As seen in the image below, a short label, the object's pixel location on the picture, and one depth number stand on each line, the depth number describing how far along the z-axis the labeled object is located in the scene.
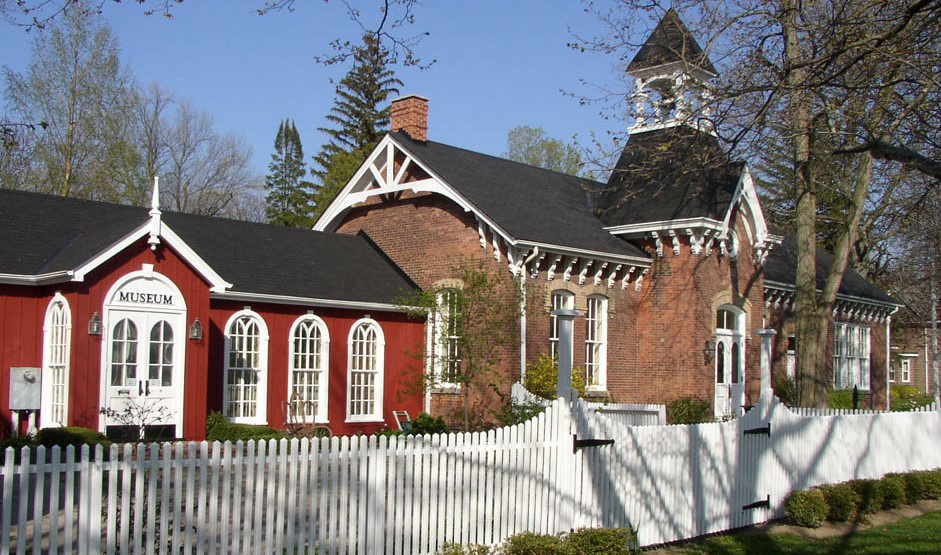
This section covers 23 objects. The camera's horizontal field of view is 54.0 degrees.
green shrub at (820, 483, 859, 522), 13.24
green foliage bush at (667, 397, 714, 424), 21.23
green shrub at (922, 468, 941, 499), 15.64
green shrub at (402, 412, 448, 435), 18.34
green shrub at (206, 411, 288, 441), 16.53
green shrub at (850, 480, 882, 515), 14.05
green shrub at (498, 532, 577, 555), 9.20
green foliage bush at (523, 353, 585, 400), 19.38
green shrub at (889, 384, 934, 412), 39.97
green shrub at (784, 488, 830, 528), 12.80
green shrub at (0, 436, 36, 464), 13.53
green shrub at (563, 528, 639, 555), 9.48
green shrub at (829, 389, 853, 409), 27.73
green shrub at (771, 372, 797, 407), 25.81
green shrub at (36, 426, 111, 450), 13.54
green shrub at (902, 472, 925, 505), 15.20
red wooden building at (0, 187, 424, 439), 15.25
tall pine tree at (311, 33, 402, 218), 49.00
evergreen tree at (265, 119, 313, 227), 52.75
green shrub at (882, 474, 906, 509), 14.55
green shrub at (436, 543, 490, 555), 8.95
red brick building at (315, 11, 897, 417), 20.64
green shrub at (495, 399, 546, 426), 14.55
